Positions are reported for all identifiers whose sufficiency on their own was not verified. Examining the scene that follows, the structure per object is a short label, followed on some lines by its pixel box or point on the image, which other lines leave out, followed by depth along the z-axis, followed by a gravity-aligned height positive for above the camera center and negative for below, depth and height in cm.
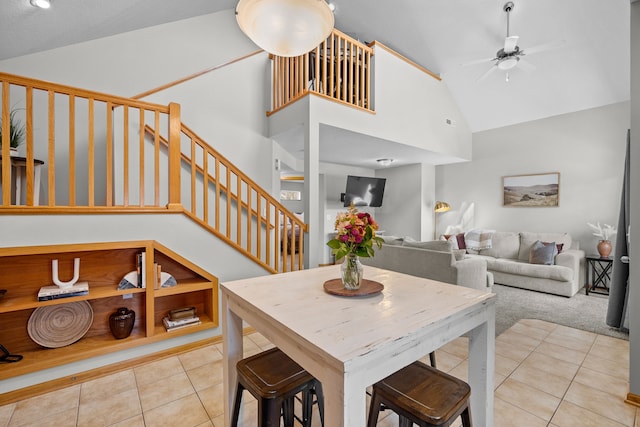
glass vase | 134 -31
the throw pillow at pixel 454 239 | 524 -58
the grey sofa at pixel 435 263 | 331 -70
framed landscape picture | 487 +35
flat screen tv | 602 +39
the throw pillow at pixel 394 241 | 407 -48
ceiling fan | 326 +192
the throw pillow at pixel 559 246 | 439 -58
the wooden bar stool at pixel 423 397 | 95 -69
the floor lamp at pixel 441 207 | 596 +3
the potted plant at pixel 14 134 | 221 +69
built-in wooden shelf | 194 -68
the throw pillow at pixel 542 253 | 416 -67
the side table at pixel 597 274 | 410 -99
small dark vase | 220 -92
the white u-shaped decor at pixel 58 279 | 201 -50
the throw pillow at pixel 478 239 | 512 -57
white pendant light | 133 +93
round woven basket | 205 -89
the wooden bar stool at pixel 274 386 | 109 -72
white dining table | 80 -42
